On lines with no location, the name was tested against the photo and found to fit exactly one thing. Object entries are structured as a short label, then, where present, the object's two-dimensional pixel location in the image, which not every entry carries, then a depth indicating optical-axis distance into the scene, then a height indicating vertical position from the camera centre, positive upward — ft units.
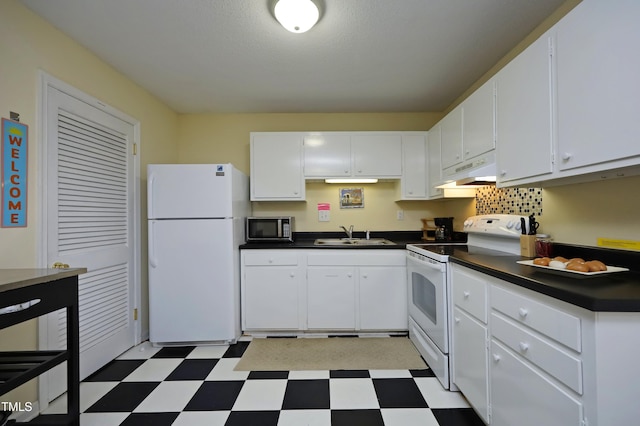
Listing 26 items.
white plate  3.92 -0.83
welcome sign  4.95 +0.84
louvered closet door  6.00 +0.06
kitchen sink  9.87 -0.88
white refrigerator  8.21 -1.00
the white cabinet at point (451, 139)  7.58 +2.21
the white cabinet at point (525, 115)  4.59 +1.78
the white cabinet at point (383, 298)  8.84 -2.54
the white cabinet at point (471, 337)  4.82 -2.26
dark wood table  3.42 -1.21
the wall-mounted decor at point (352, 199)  11.03 +0.70
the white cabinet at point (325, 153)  9.96 +2.25
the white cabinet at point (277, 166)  9.94 +1.80
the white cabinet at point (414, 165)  10.02 +1.81
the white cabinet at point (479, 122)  6.10 +2.17
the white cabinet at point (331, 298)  8.91 -2.54
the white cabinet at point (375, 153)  9.99 +2.23
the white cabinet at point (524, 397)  3.18 -2.32
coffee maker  9.89 -0.43
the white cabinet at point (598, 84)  3.34 +1.69
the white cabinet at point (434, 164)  9.07 +1.75
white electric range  6.16 -1.56
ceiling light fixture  5.10 +3.79
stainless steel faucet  10.71 -0.54
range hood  6.16 +1.05
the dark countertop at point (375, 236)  10.75 -0.73
